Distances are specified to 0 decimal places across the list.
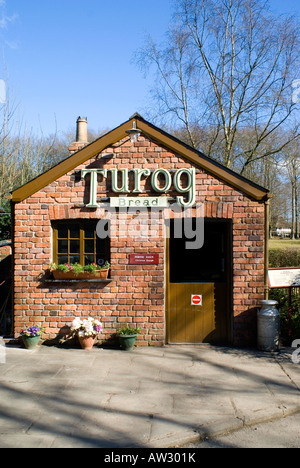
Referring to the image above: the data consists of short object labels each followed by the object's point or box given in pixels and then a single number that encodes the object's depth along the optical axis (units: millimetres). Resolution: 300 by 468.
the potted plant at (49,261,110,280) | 8578
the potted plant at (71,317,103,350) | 8328
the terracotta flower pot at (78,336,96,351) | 8398
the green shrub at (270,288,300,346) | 9125
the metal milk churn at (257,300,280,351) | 8242
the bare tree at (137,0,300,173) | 19562
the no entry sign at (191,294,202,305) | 8906
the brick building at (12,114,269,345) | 8688
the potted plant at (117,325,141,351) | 8367
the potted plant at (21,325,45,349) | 8383
